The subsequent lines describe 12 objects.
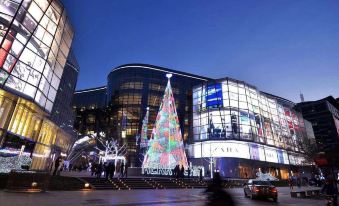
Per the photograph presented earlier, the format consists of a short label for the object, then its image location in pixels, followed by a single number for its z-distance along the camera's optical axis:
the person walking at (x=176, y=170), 28.23
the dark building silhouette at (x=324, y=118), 115.31
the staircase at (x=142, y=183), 20.47
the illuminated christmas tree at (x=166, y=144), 29.39
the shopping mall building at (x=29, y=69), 19.69
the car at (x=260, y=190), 15.48
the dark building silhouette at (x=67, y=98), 46.21
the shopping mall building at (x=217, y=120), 48.66
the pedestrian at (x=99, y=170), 23.60
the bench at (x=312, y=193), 19.05
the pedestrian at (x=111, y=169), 22.60
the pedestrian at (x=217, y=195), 5.65
